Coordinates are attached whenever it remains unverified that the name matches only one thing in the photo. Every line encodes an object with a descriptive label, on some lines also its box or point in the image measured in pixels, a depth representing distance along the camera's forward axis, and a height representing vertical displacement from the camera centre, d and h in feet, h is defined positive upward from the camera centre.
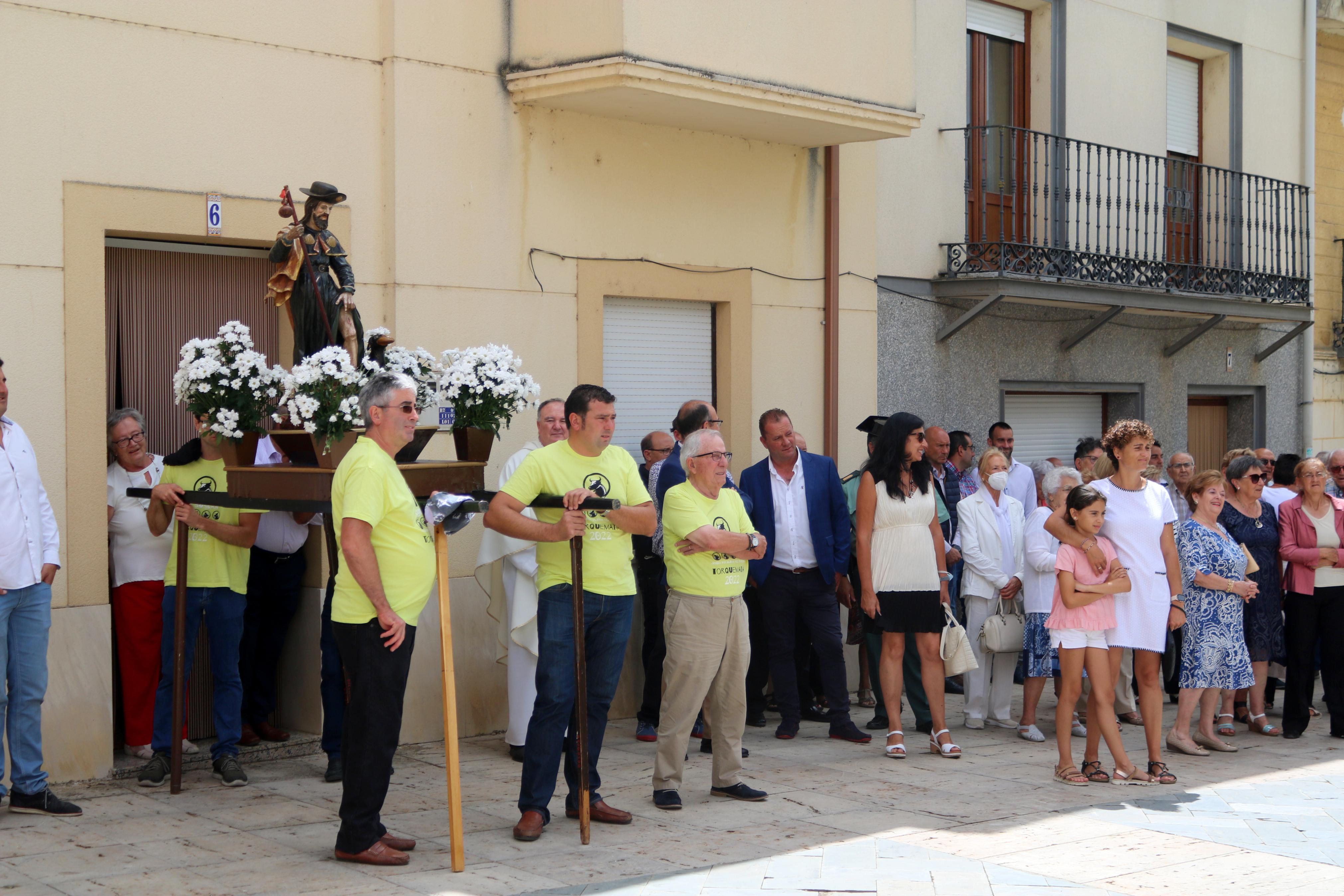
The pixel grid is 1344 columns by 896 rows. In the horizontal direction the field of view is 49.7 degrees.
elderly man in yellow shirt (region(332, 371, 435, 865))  18.72 -2.23
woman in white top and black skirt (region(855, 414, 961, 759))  26.50 -2.11
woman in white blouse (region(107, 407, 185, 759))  24.61 -2.01
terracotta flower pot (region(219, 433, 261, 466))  21.75 -0.09
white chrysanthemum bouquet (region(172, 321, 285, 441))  21.58 +0.92
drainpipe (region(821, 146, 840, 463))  35.32 +3.11
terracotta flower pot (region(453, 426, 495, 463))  21.98 +0.01
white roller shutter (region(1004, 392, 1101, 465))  42.37 +0.61
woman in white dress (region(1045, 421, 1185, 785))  24.38 -1.93
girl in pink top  24.00 -2.91
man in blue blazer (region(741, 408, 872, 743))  28.32 -2.41
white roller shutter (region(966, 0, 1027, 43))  40.70 +11.98
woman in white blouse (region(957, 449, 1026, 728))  28.96 -2.52
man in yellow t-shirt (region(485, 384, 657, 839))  20.49 -1.95
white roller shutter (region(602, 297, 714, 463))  32.14 +1.90
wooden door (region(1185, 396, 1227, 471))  49.01 +0.38
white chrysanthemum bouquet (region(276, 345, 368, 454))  20.34 +0.64
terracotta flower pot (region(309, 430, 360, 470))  20.49 -0.08
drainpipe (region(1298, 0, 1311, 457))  50.75 +12.08
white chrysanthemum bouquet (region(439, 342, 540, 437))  21.85 +0.83
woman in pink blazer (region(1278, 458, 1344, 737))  29.50 -3.07
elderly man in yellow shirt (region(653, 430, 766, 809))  22.07 -2.56
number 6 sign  25.48 +4.02
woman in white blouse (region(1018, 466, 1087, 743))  27.94 -2.91
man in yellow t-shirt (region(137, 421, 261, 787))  23.70 -2.47
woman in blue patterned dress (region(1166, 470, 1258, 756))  27.53 -3.32
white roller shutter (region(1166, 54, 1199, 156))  47.21 +11.06
